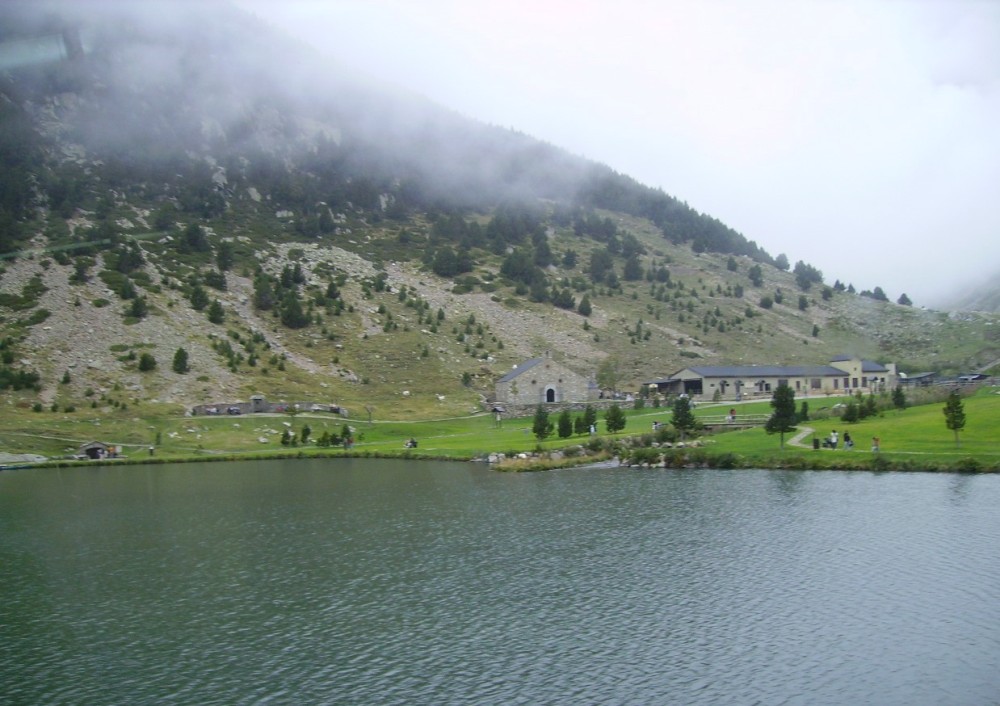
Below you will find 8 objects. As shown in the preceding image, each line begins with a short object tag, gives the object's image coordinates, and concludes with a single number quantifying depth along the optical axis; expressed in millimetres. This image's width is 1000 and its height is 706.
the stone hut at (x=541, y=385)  106000
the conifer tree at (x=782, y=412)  57719
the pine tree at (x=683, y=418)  64375
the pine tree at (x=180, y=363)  98062
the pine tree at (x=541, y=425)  70750
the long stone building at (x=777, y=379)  106688
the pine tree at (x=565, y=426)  72562
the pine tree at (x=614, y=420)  70375
